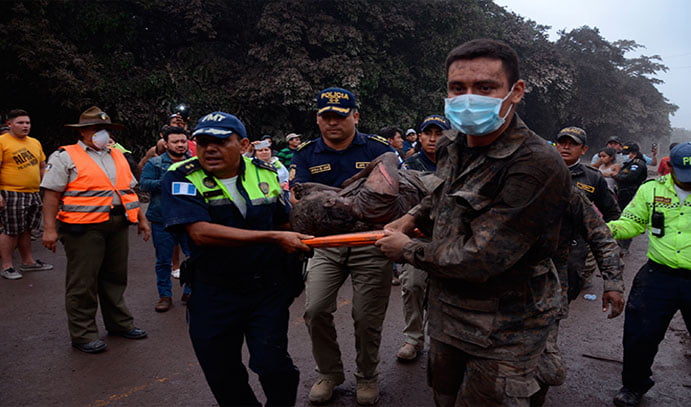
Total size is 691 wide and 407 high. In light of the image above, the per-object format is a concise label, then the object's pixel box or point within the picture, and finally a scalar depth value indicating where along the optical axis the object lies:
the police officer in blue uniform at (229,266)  2.55
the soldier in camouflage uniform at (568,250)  2.97
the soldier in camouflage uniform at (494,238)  1.87
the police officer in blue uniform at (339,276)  3.47
